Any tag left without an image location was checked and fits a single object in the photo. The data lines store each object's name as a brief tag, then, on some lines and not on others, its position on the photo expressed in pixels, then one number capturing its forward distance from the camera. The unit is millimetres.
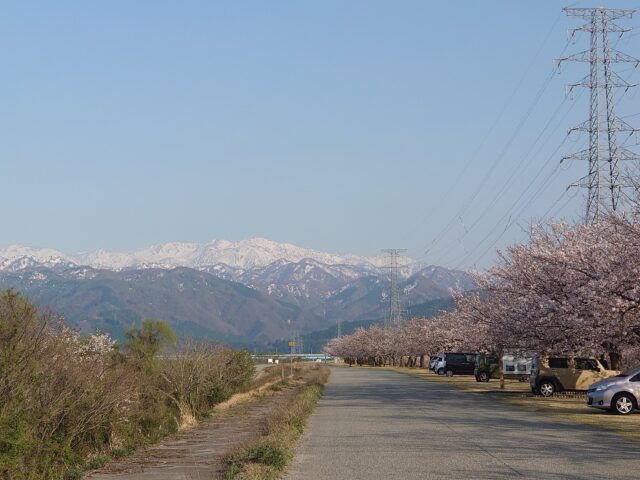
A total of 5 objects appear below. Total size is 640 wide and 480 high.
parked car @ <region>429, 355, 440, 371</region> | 75831
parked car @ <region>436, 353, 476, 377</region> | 71188
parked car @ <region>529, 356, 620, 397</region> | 37906
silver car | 27781
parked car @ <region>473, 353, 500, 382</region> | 58906
